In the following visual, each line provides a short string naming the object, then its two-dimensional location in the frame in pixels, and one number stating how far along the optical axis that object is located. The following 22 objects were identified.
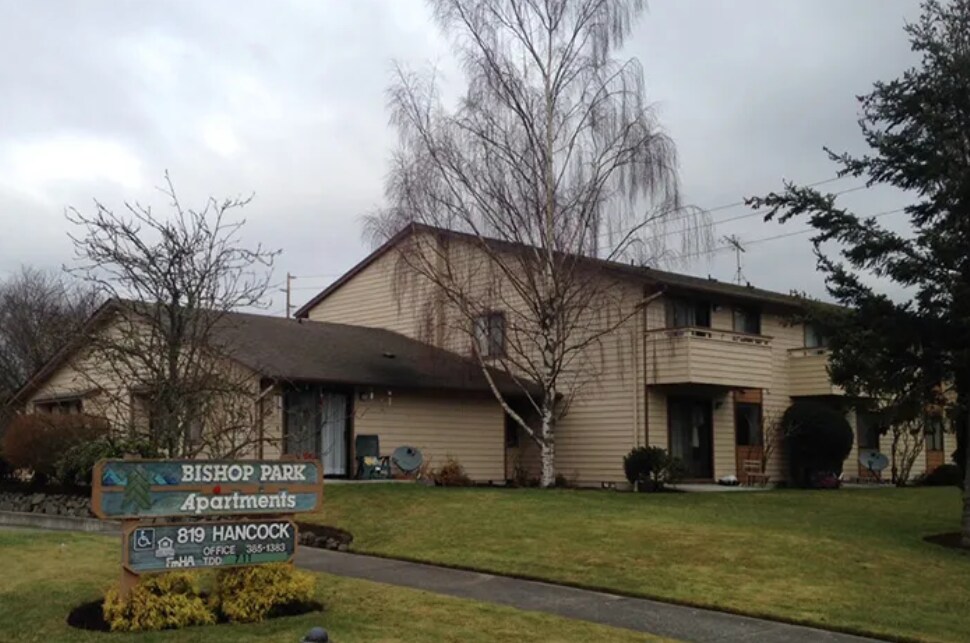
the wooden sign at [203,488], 9.45
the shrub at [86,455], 17.98
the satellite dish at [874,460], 31.33
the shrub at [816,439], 28.98
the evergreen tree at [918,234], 17.25
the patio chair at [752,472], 29.03
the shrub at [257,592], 9.90
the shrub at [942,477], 32.81
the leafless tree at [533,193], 24.11
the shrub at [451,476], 24.97
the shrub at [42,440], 22.08
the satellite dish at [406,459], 25.41
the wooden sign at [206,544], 9.57
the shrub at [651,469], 25.09
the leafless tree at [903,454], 32.31
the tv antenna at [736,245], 30.33
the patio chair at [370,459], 25.09
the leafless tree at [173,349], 12.69
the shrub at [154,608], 9.34
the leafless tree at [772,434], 29.89
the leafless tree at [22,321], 40.32
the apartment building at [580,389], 25.30
